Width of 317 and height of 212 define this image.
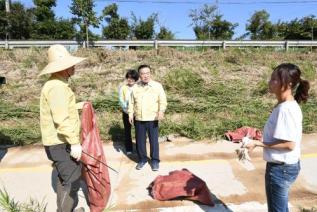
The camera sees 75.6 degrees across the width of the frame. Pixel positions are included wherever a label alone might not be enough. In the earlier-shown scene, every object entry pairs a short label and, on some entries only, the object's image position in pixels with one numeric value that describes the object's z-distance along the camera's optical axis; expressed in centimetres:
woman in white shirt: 161
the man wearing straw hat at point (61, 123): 196
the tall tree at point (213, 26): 1570
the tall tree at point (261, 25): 1635
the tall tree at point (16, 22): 1358
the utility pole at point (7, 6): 1331
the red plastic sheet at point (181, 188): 258
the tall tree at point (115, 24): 1414
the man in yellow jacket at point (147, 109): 317
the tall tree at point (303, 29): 1563
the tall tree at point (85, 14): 906
